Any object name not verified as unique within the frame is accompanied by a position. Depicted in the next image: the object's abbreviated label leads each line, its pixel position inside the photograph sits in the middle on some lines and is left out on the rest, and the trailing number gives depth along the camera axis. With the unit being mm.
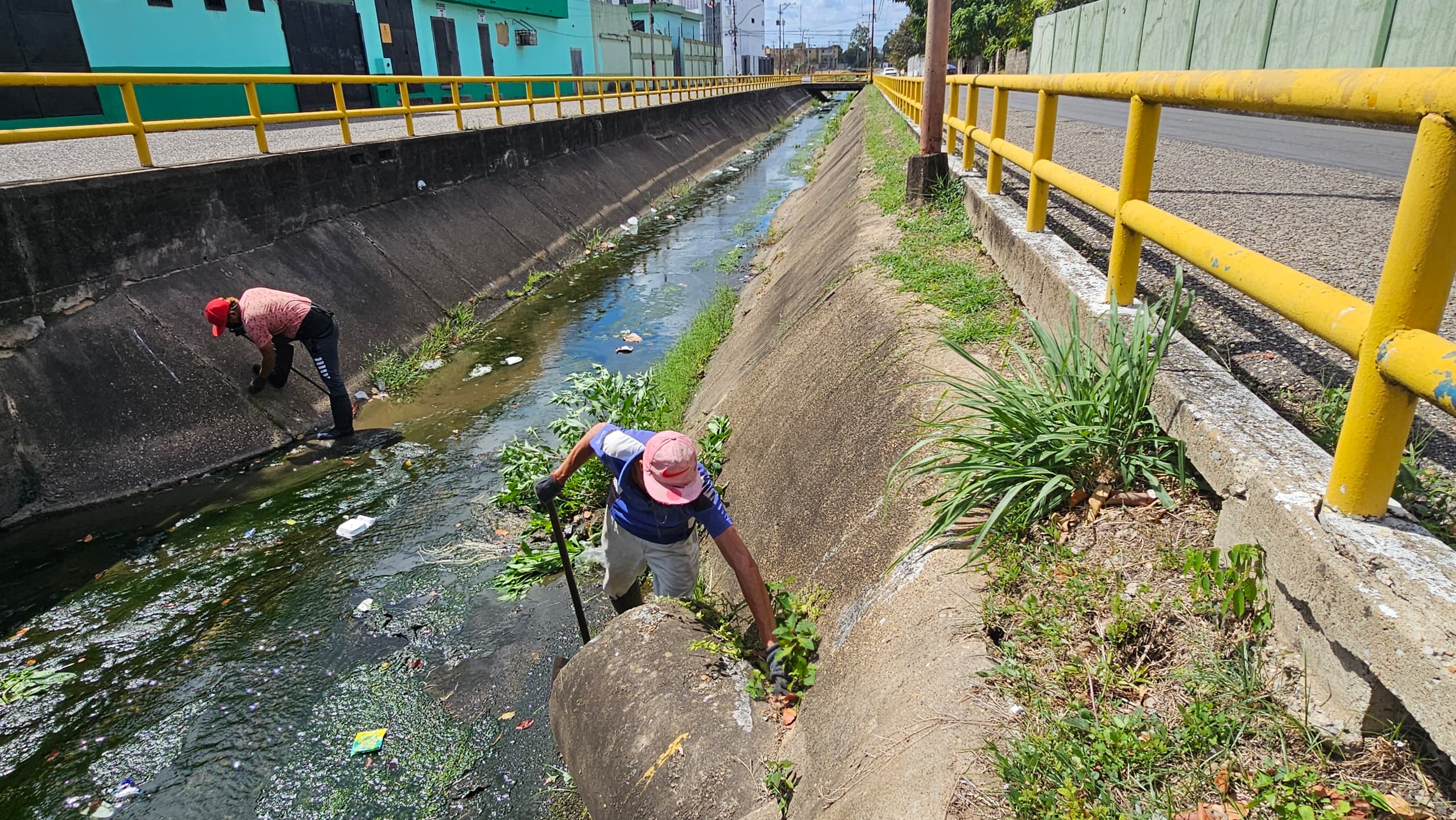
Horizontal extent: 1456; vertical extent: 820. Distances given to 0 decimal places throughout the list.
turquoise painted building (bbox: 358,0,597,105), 21086
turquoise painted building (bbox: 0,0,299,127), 12453
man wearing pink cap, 3404
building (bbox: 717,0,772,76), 87688
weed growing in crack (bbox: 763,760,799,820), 2664
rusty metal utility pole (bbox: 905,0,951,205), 7402
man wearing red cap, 6688
